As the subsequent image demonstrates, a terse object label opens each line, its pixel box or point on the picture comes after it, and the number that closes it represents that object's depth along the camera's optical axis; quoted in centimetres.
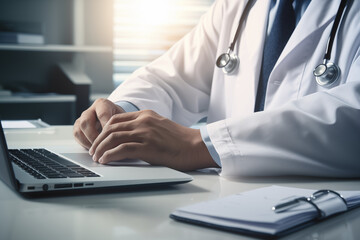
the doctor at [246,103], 79
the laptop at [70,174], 61
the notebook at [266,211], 48
